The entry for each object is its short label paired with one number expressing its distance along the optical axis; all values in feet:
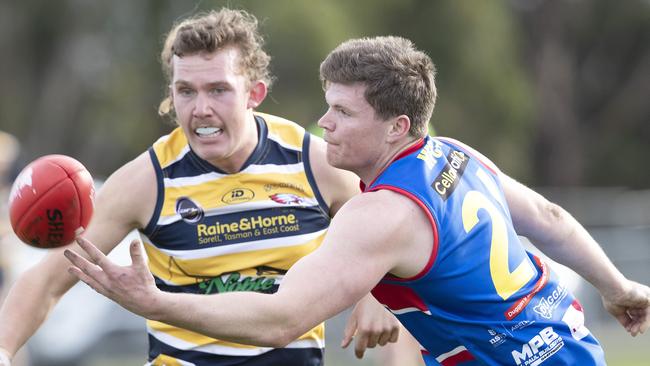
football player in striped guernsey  34.73
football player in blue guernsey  26.55
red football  30.99
